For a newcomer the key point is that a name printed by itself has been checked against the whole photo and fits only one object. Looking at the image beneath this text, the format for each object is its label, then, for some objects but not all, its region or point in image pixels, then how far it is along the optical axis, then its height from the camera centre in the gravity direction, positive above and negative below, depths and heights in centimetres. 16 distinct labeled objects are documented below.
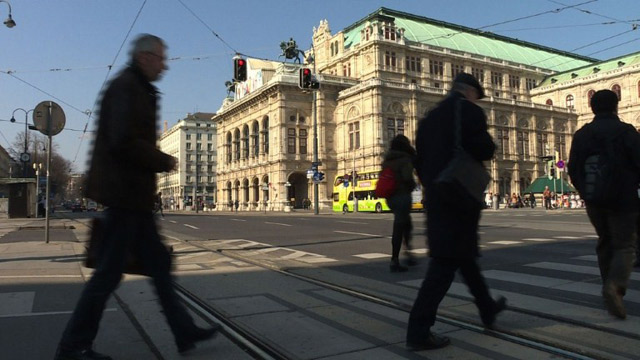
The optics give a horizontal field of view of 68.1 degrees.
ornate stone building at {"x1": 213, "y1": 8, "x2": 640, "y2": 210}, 6184 +1355
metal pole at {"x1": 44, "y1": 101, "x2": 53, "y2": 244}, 1070 +111
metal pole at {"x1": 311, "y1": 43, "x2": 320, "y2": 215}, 4188 +123
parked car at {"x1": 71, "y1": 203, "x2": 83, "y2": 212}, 7270 -46
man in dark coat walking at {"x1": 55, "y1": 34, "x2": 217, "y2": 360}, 297 +7
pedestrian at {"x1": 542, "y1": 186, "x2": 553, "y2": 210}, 4203 -15
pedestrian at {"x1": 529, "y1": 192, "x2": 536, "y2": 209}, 5694 -29
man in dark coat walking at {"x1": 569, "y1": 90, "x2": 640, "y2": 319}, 416 -2
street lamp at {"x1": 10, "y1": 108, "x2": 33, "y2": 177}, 3259 +336
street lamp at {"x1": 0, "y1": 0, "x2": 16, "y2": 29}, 1816 +707
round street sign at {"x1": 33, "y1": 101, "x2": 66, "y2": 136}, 1055 +199
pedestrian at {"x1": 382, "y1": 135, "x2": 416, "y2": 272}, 692 +23
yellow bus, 4372 +58
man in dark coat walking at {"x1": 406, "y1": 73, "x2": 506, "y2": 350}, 335 -14
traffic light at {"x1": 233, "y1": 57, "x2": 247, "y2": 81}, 2127 +604
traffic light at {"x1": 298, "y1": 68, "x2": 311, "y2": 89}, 2325 +608
